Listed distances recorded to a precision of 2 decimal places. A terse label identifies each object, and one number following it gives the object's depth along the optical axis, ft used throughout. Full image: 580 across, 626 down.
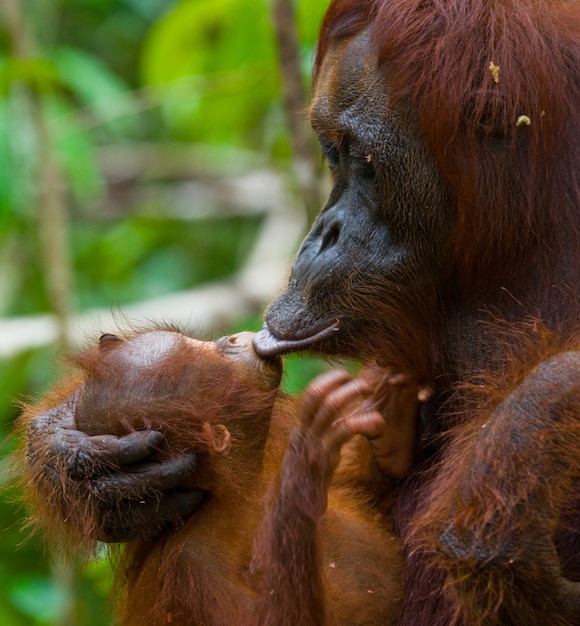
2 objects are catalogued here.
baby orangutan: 19.93
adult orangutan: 18.66
